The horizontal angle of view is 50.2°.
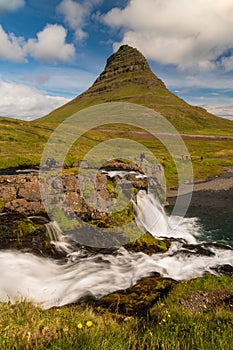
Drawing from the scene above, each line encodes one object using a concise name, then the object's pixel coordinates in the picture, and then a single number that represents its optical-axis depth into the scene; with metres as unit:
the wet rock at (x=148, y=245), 22.75
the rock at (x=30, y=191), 25.17
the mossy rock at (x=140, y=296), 12.95
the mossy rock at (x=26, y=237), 19.31
